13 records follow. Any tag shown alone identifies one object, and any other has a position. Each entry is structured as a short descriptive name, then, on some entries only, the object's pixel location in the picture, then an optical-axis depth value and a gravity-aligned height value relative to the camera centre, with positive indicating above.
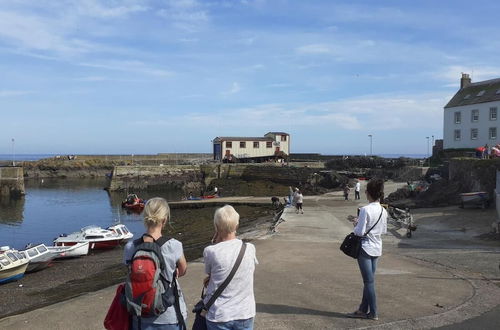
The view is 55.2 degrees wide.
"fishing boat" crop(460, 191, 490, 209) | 21.38 -2.04
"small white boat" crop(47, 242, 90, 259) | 21.95 -4.63
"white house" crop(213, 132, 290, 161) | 66.81 +0.90
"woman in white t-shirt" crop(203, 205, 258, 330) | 4.16 -1.12
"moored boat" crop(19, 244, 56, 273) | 19.70 -4.34
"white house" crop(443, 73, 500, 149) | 45.03 +3.74
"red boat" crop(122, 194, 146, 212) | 44.12 -4.78
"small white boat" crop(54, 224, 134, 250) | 24.60 -4.48
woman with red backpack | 3.88 -1.02
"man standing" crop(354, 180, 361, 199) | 34.44 -2.69
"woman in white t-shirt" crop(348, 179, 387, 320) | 6.61 -1.07
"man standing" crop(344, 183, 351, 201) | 34.99 -2.82
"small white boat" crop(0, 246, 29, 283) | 17.78 -4.23
